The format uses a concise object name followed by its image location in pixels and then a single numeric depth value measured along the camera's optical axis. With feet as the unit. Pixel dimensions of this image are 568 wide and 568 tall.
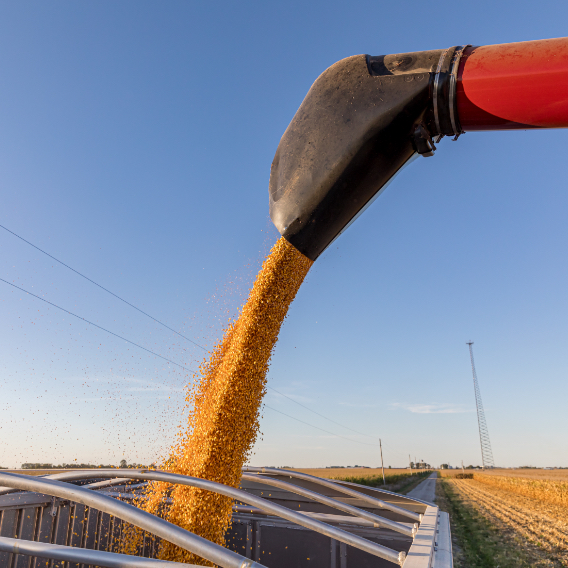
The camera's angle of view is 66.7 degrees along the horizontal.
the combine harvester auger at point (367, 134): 4.75
